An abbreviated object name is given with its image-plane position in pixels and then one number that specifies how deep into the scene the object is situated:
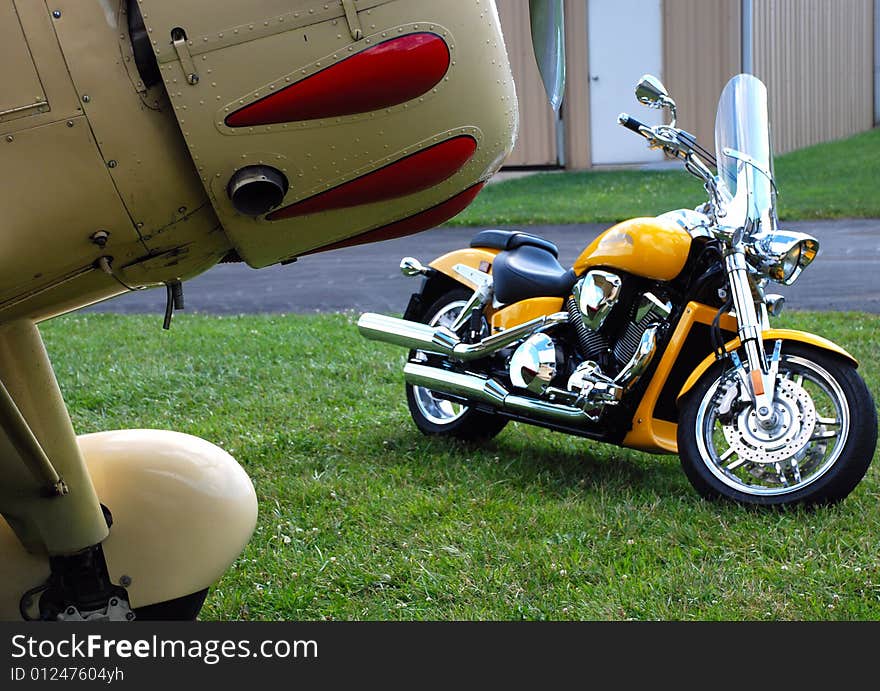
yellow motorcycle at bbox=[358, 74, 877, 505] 4.20
